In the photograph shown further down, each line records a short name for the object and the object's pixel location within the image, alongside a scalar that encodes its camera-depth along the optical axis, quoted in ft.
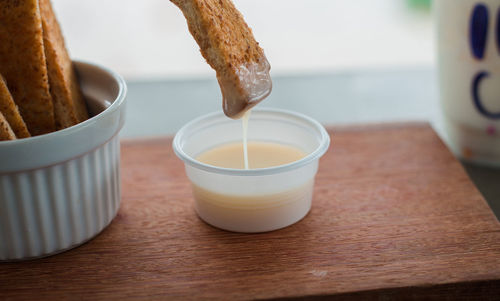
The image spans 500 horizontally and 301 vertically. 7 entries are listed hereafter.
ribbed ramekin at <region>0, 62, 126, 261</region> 1.44
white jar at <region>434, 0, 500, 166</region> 1.68
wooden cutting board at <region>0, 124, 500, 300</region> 1.45
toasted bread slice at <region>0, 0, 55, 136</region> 1.47
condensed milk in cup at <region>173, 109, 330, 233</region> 1.53
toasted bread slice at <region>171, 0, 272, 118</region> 1.45
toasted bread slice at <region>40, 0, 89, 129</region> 1.52
